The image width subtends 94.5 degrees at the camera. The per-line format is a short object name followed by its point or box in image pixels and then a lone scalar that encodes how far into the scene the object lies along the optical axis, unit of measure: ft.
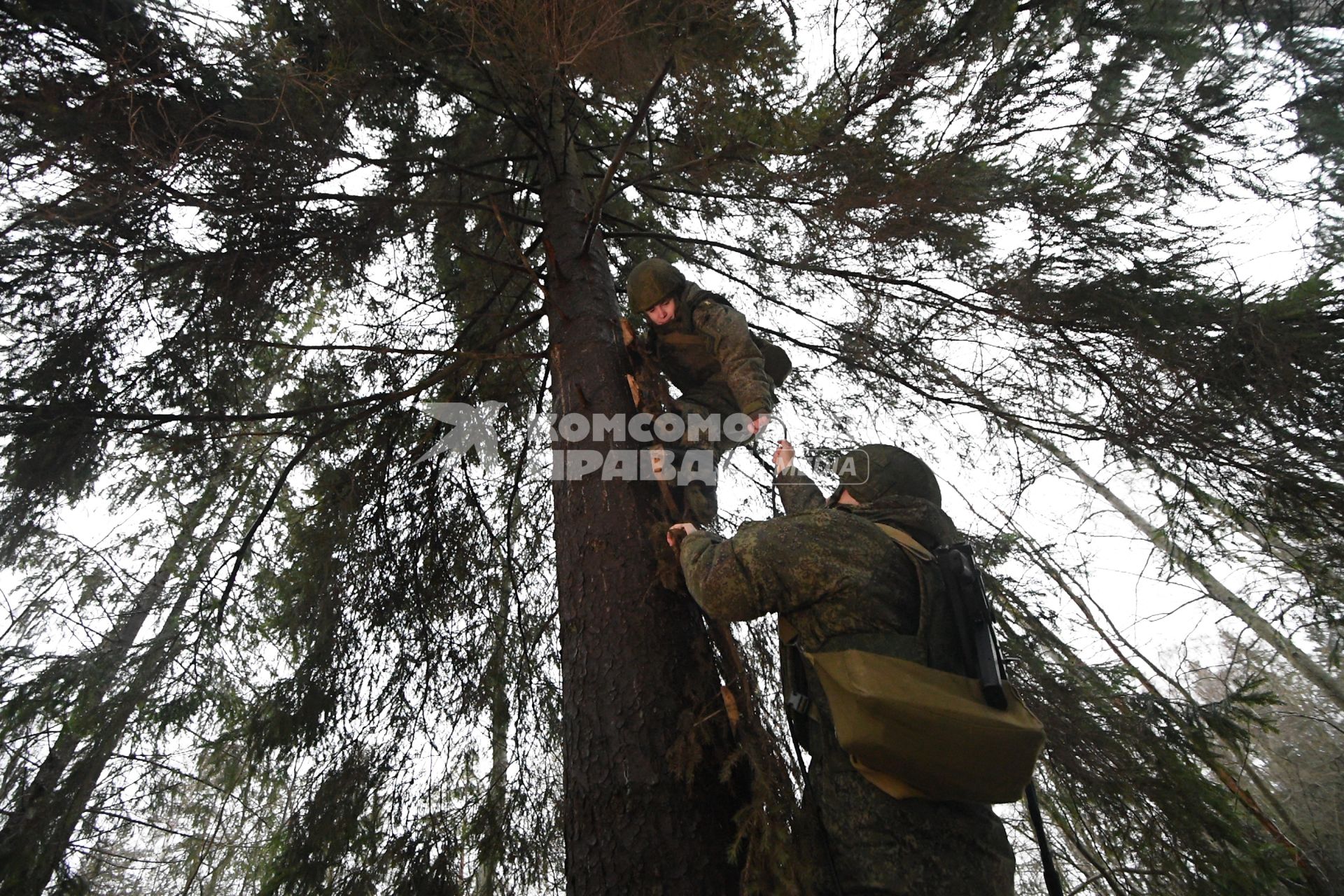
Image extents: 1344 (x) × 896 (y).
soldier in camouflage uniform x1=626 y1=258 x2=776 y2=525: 9.73
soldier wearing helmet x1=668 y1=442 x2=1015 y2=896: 5.49
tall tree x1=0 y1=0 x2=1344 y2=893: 9.90
